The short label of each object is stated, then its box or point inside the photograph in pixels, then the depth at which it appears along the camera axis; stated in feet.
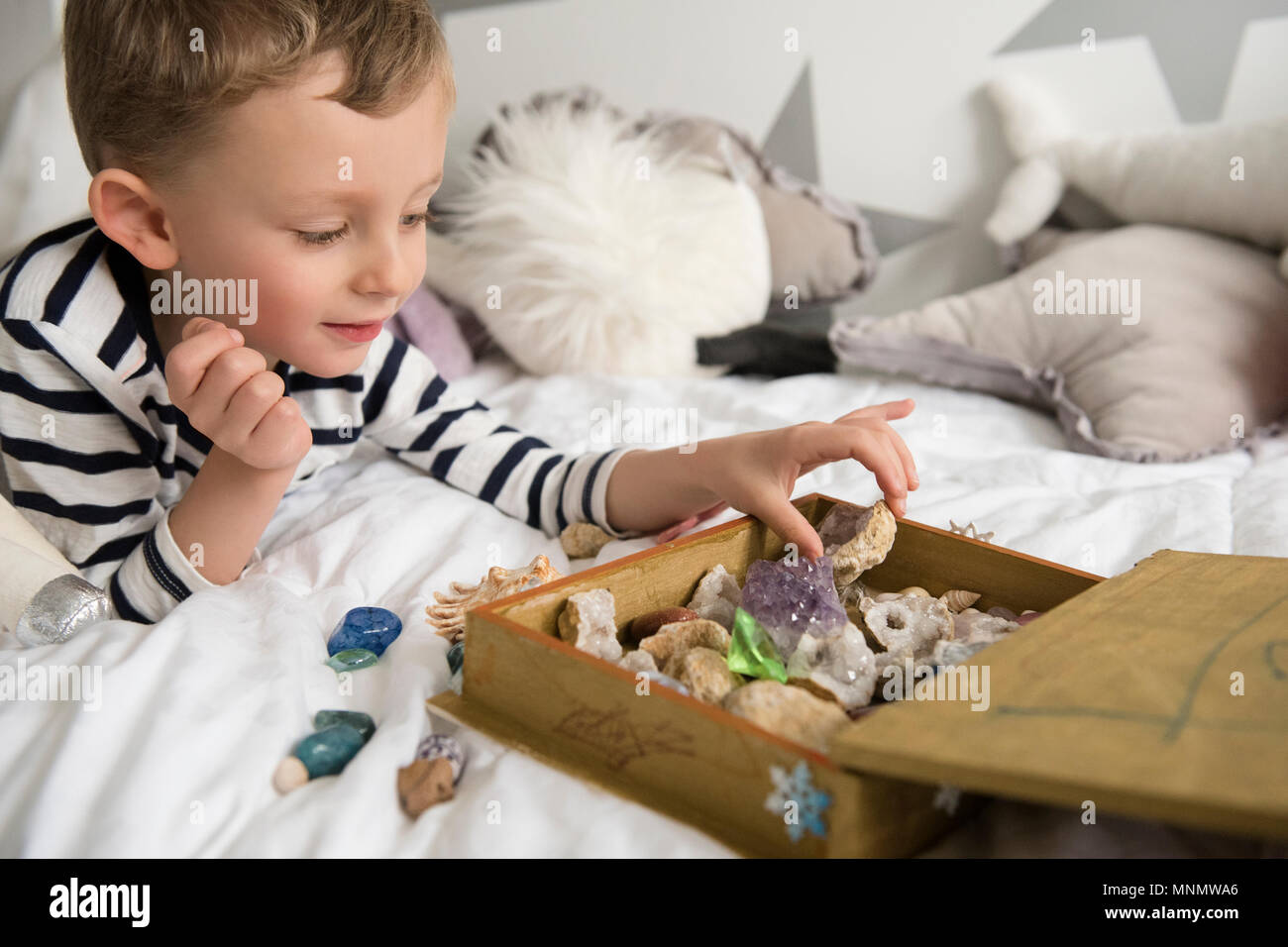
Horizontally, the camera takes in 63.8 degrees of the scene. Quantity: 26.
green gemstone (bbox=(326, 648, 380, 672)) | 2.23
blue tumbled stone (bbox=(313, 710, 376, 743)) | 1.98
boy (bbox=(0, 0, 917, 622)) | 2.31
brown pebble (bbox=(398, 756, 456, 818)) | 1.77
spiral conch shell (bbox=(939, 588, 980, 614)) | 2.40
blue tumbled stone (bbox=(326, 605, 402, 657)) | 2.32
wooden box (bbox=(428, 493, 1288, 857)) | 1.39
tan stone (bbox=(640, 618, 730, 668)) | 2.12
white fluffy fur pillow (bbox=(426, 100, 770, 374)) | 4.47
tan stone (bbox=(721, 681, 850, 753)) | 1.71
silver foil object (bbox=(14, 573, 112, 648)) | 2.32
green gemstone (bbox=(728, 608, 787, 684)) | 2.04
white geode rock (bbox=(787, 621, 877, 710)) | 1.95
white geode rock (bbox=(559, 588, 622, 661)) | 2.02
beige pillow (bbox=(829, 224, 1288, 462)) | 3.99
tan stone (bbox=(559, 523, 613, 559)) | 3.02
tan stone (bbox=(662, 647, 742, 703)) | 1.92
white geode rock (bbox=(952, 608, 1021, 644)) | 2.18
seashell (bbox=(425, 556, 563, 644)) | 2.35
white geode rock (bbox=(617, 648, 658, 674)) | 2.02
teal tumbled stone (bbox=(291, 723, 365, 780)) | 1.85
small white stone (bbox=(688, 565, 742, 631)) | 2.36
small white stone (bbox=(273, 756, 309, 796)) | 1.81
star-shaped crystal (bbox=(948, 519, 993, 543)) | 2.58
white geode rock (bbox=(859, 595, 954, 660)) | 2.17
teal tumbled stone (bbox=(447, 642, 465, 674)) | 2.18
